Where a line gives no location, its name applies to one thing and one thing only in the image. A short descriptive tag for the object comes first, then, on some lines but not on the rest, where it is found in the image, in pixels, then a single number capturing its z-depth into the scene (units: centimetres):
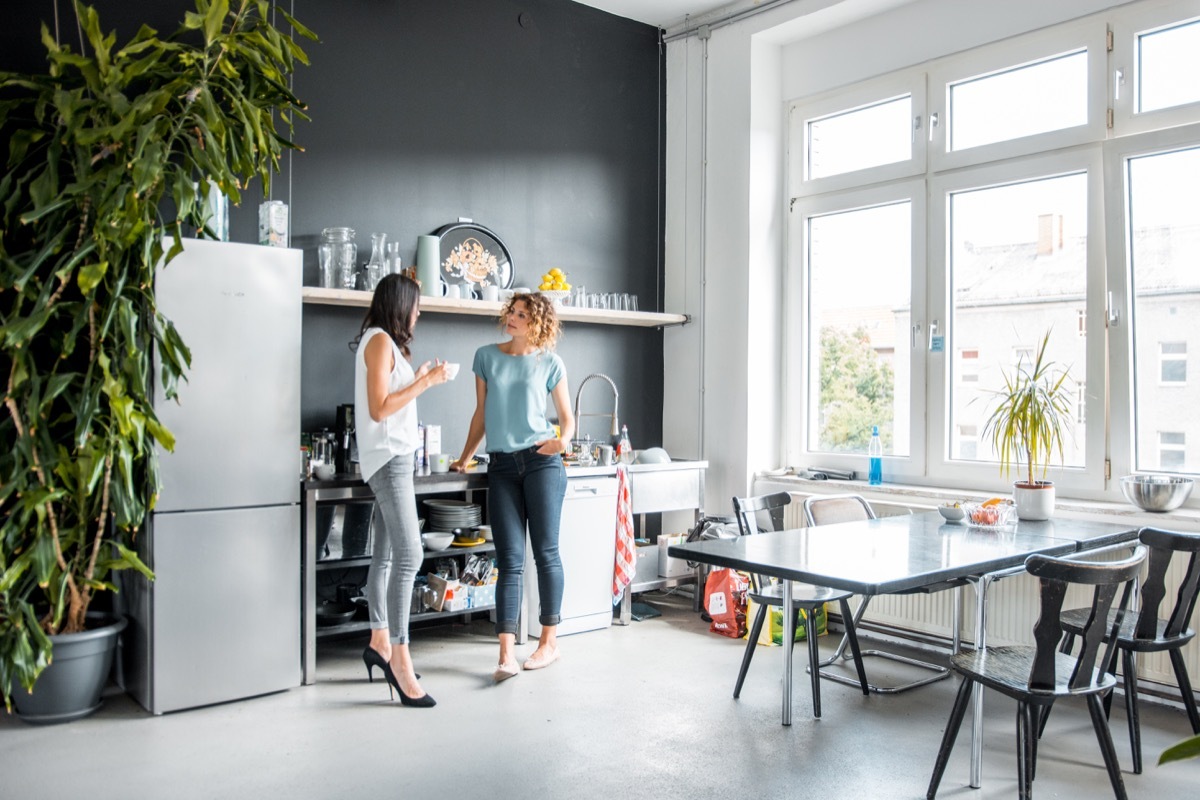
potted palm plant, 392
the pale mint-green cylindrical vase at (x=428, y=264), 465
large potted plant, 319
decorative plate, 500
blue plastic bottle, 499
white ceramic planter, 389
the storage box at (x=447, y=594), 442
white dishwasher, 462
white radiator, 379
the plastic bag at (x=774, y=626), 455
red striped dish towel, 485
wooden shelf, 430
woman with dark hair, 357
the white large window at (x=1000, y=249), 407
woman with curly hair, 407
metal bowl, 383
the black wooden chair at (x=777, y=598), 358
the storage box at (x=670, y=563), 526
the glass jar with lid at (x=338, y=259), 443
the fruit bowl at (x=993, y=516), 372
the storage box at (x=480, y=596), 454
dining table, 276
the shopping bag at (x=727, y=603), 471
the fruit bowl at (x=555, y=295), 506
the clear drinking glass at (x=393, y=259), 457
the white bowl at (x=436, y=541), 439
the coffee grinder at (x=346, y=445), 425
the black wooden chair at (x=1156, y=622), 295
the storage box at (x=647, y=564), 520
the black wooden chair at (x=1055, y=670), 254
